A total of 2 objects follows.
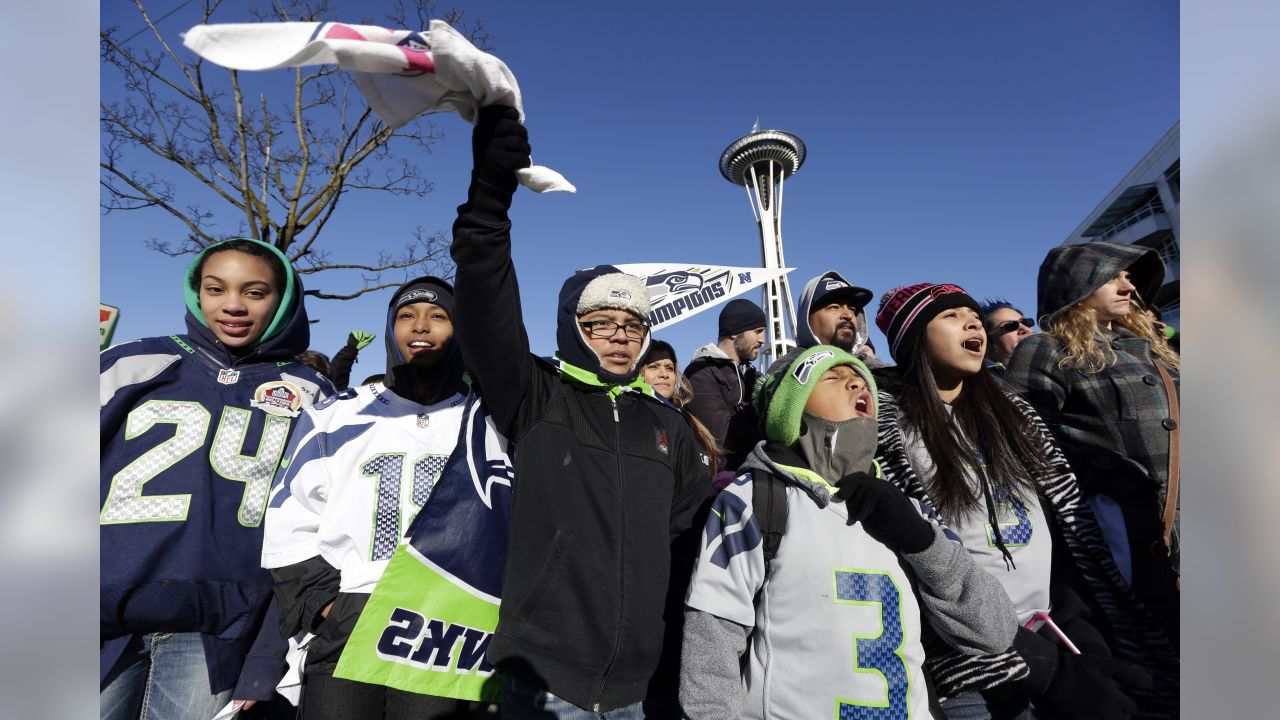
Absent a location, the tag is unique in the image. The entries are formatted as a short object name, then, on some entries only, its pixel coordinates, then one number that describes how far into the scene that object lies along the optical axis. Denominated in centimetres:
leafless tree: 741
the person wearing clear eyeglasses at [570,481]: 204
